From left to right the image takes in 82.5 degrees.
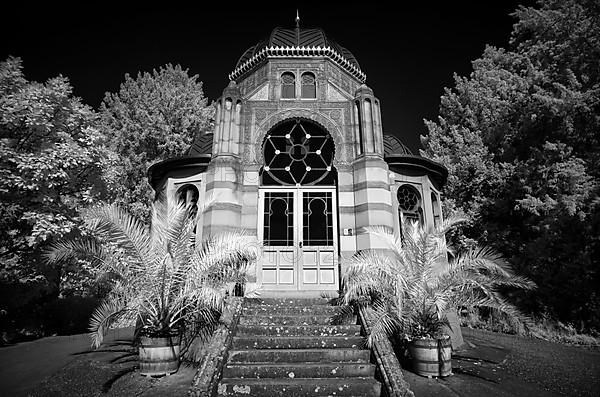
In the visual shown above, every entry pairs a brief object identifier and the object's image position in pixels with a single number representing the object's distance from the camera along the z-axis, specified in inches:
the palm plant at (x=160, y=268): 279.1
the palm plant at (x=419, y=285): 277.7
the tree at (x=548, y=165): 508.7
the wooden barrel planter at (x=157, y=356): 263.7
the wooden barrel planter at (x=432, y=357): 264.7
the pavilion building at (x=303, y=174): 415.2
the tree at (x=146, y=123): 818.2
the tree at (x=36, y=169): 403.2
